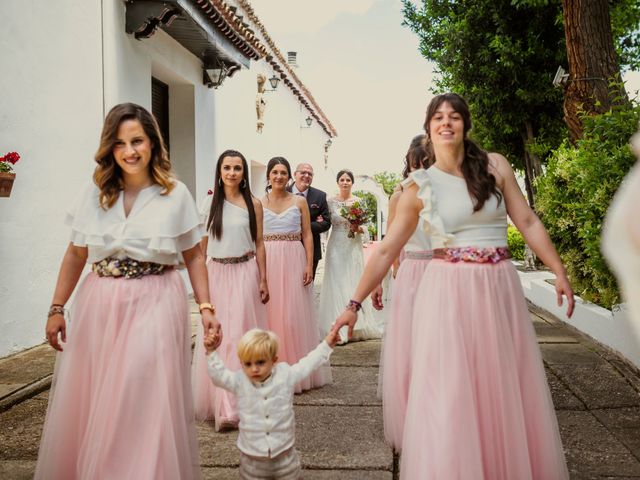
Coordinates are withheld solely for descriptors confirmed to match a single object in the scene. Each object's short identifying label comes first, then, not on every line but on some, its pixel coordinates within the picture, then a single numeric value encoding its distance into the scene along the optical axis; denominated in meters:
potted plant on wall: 6.57
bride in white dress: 9.16
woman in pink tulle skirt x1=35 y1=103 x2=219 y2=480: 3.27
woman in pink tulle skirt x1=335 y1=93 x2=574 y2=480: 3.28
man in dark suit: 8.62
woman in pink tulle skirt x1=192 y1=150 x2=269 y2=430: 5.51
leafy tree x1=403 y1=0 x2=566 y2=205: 15.32
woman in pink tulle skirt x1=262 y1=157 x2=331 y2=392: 6.66
